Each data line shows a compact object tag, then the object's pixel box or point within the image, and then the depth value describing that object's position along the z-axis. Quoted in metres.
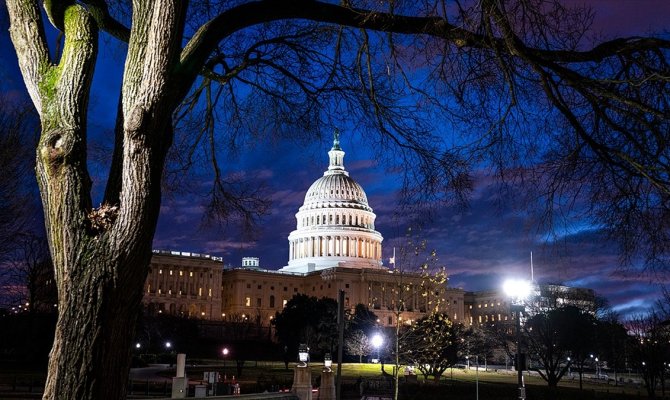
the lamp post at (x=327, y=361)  32.97
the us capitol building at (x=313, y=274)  135.38
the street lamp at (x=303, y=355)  25.54
